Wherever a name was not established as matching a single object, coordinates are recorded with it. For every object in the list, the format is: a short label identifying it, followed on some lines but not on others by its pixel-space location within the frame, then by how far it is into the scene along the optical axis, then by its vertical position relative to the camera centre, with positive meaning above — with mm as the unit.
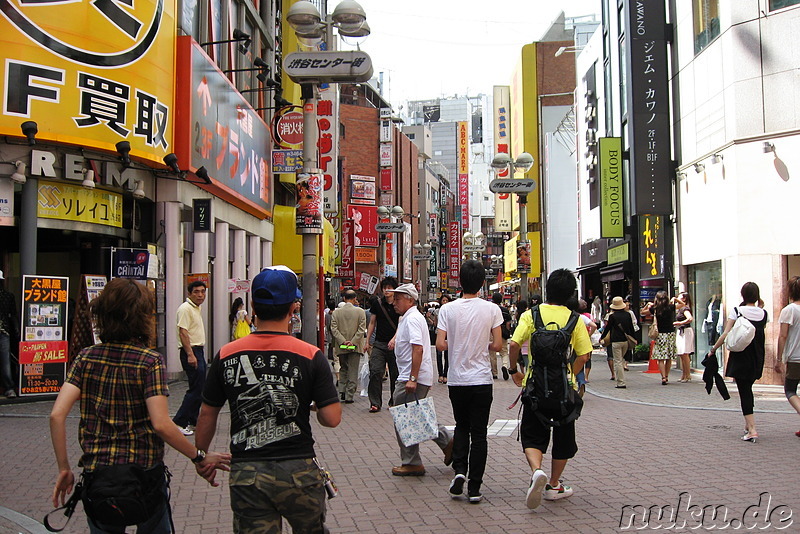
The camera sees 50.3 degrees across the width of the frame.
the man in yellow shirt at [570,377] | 6551 -614
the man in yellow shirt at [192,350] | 9602 -560
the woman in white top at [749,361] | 9203 -679
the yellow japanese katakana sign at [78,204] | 14125 +1730
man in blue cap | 3637 -491
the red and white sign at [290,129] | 26047 +5372
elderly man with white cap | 7703 -626
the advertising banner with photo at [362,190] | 63969 +8366
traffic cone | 19547 -1543
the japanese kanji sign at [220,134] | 16984 +4073
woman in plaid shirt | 3742 -446
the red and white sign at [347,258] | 60750 +3089
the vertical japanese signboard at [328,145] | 34562 +6486
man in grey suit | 13391 -628
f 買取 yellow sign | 13180 +3856
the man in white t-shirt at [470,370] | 6664 -554
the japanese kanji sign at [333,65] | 13547 +3783
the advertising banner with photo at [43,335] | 13000 -480
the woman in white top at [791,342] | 9133 -475
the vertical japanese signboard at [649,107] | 20781 +4706
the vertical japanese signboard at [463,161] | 113625 +18759
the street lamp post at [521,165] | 23156 +3748
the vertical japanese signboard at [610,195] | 24750 +3045
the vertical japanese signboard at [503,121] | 69625 +14661
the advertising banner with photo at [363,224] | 62719 +5784
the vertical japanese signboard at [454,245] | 100381 +6820
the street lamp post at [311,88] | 13312 +3550
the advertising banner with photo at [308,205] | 14383 +1652
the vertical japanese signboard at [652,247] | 21359 +1332
